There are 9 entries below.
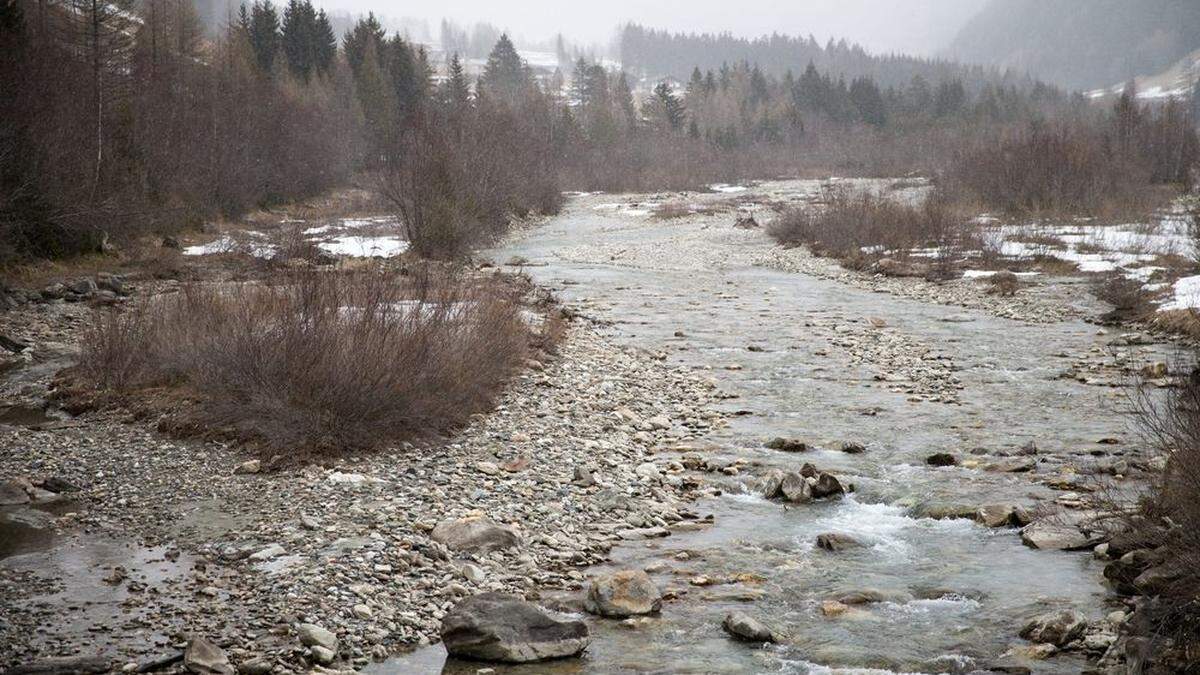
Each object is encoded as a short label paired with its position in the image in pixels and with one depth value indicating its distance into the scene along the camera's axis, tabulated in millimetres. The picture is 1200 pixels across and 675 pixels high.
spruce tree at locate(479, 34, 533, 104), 132375
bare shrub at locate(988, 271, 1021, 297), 26047
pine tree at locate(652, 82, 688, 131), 121125
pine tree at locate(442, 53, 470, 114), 79569
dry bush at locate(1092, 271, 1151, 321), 21812
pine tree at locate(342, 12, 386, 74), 87188
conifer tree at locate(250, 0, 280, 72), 81250
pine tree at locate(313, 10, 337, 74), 84406
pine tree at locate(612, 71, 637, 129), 121338
